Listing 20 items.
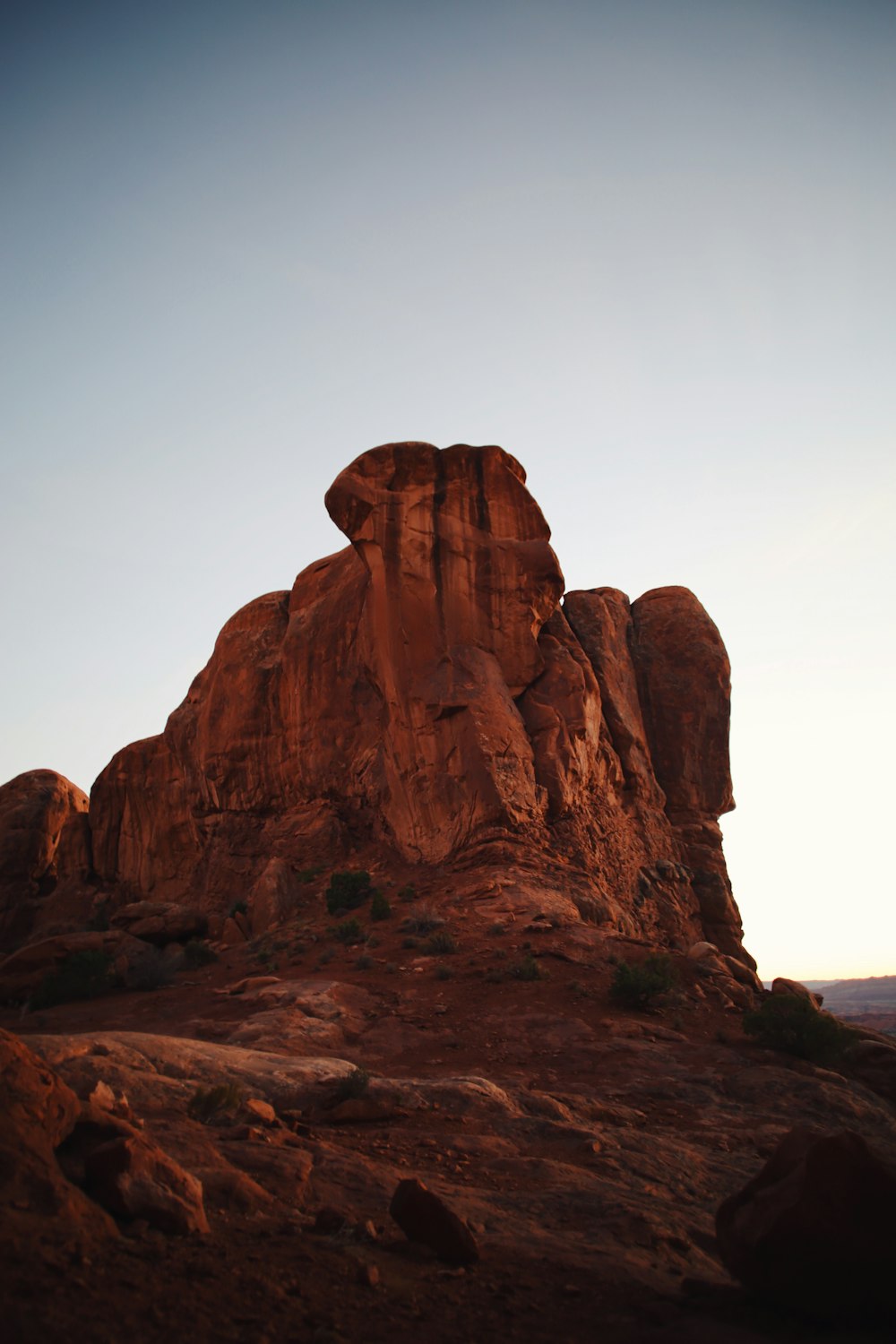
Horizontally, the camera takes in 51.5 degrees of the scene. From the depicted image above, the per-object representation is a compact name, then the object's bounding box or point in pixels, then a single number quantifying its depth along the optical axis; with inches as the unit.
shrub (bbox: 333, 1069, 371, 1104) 392.8
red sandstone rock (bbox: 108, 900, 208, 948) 958.4
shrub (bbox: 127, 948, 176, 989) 780.0
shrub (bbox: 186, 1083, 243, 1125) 323.0
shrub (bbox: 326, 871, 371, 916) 898.7
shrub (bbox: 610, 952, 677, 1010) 610.9
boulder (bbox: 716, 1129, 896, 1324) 214.7
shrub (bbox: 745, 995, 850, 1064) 554.3
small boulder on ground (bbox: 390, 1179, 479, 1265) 236.2
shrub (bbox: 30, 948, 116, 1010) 765.3
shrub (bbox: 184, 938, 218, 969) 858.8
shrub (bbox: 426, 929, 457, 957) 710.5
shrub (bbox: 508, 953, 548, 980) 647.1
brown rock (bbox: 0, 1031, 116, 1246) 191.0
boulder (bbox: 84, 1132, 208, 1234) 209.8
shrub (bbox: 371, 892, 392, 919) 823.7
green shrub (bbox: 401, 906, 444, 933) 765.9
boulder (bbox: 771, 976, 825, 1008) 682.2
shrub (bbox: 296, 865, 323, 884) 1006.4
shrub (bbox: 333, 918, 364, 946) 789.9
